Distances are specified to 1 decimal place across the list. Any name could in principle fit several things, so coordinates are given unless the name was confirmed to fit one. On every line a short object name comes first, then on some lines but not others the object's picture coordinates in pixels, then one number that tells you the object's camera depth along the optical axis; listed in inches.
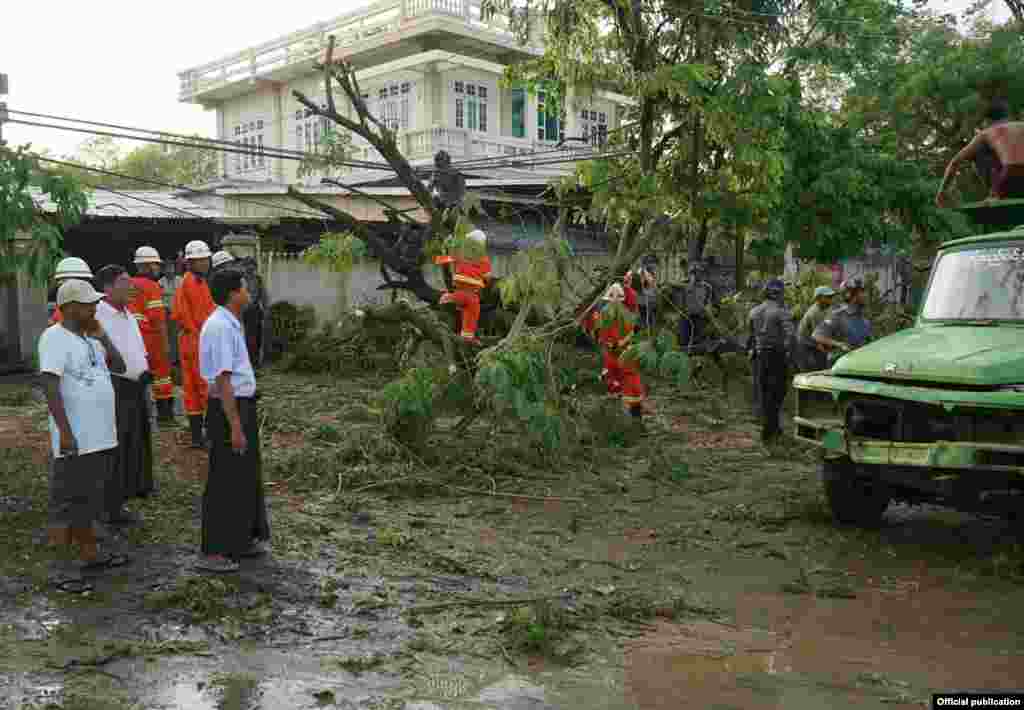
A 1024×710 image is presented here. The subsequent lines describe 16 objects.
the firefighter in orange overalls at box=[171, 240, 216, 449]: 336.5
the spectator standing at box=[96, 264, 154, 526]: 259.3
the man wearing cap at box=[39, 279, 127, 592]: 203.9
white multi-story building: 1004.6
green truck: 224.7
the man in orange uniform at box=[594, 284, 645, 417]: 397.3
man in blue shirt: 218.8
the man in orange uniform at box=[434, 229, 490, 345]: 424.8
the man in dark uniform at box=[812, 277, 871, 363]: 385.7
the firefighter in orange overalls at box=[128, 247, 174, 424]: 361.4
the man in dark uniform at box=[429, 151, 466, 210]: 425.4
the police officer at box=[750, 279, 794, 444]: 385.7
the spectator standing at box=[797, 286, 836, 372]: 421.4
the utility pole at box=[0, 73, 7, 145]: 399.3
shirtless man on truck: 305.1
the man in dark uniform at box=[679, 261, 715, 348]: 588.7
